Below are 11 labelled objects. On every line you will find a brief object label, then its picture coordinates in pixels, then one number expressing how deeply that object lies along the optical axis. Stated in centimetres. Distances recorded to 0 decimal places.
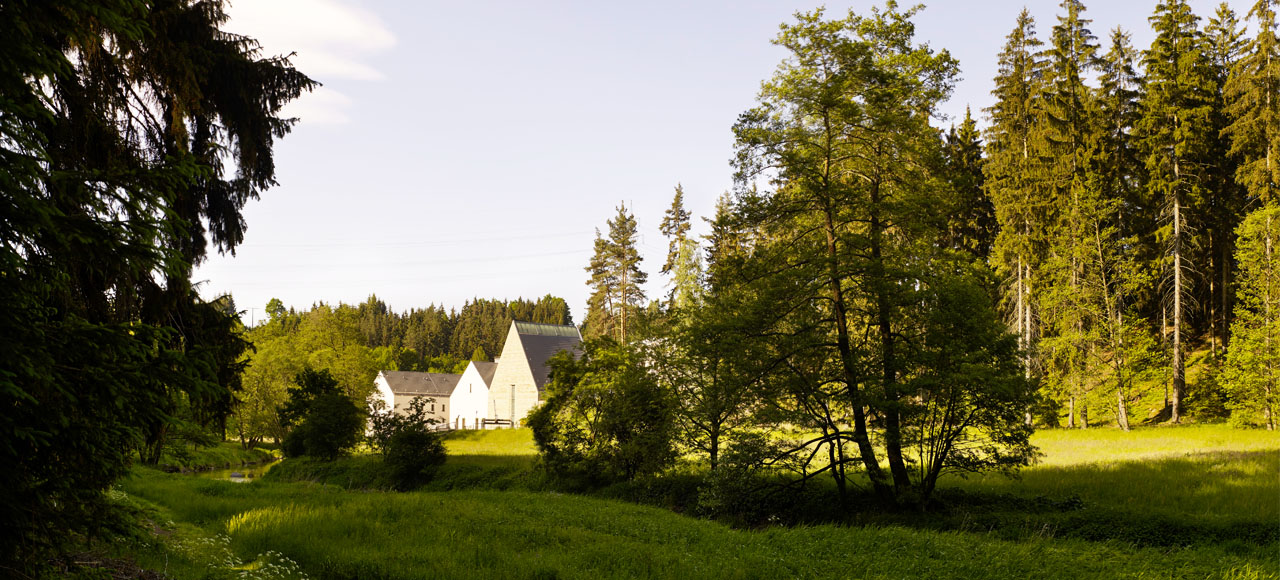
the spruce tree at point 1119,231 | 2972
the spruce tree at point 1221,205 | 3391
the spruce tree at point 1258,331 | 2558
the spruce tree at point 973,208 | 4281
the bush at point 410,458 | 2819
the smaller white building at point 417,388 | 7075
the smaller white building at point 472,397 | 6531
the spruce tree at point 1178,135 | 3125
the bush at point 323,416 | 3291
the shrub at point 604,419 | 2214
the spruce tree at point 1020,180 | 3400
